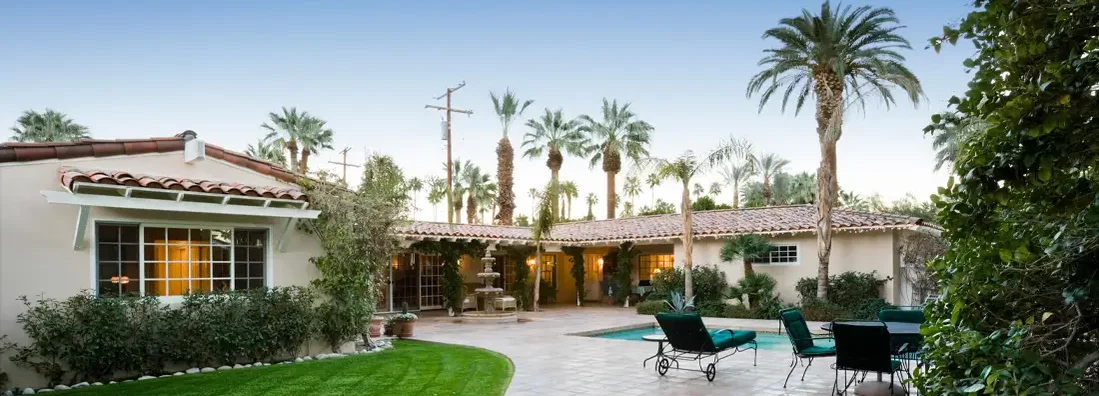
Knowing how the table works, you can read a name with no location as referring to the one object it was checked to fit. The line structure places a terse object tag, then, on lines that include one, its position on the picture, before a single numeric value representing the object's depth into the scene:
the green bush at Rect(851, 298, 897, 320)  16.94
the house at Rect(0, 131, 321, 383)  8.73
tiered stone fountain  18.78
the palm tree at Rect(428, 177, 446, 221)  53.49
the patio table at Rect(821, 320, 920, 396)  7.67
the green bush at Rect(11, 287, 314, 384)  8.53
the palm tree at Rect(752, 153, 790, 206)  45.16
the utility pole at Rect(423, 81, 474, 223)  28.81
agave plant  18.08
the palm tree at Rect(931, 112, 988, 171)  22.94
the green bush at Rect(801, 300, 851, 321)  17.33
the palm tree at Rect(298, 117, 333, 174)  37.09
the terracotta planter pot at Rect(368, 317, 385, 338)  14.04
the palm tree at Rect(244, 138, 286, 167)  36.31
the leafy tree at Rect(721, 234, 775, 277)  19.27
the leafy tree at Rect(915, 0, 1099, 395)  2.03
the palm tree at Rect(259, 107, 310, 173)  36.88
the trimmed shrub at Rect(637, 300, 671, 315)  19.86
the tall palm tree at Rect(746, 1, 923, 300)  17.97
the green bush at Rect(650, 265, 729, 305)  20.61
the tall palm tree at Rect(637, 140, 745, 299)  19.25
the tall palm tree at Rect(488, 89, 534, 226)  34.94
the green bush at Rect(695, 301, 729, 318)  19.30
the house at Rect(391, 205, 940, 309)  18.34
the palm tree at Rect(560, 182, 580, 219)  39.36
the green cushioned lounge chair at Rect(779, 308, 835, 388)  8.41
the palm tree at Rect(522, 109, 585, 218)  37.78
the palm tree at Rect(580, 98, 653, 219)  36.81
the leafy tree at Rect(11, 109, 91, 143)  30.50
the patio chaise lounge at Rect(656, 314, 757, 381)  8.99
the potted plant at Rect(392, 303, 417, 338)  14.63
